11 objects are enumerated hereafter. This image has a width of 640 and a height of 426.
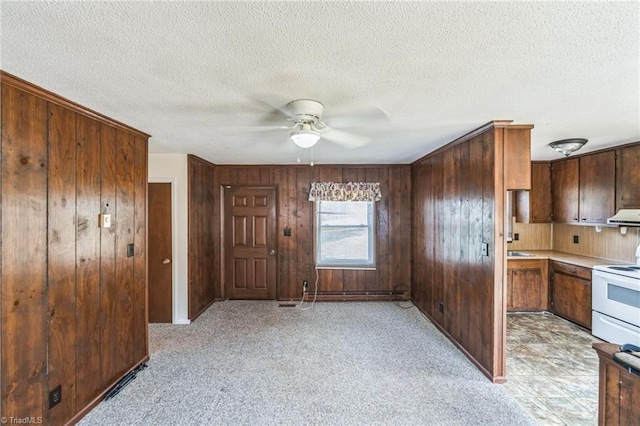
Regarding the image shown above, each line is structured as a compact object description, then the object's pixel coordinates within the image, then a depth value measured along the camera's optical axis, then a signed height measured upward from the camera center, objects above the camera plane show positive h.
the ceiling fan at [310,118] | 1.99 +0.73
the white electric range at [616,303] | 3.02 -1.04
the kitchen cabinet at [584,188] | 3.69 +0.34
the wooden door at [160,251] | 3.96 -0.55
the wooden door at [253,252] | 4.96 -0.71
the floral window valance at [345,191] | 4.87 +0.35
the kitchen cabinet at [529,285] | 4.26 -1.11
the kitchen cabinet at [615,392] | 1.29 -0.86
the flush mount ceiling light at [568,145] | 3.16 +0.76
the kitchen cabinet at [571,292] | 3.66 -1.11
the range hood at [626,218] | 3.25 -0.08
